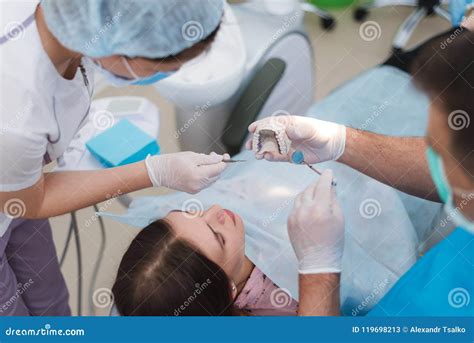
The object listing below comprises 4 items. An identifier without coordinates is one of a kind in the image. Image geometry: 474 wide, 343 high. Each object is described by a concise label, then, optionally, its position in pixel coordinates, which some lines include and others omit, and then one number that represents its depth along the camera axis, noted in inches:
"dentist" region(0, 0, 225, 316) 44.5
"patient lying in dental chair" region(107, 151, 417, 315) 53.1
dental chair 52.1
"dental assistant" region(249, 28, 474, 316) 50.9
